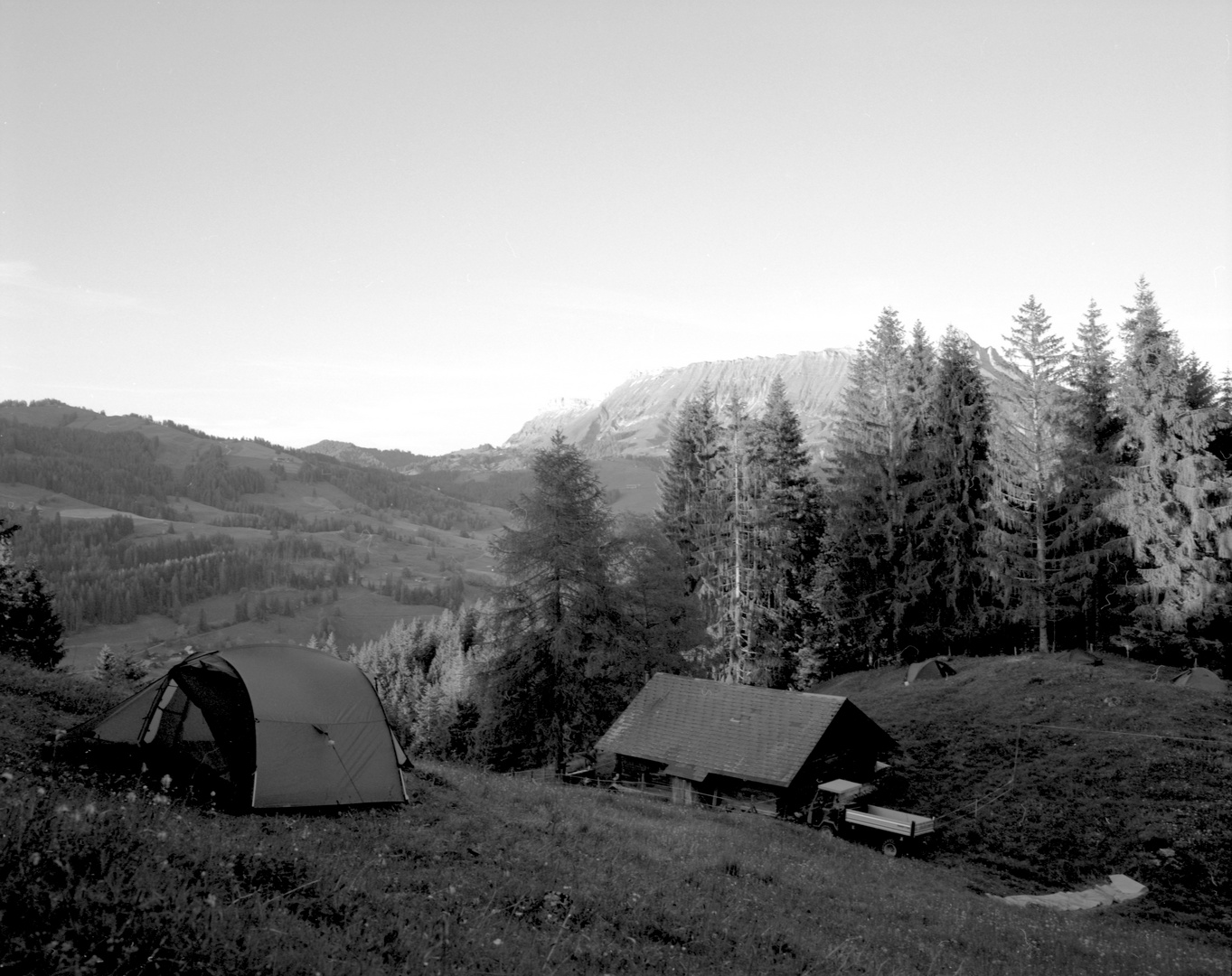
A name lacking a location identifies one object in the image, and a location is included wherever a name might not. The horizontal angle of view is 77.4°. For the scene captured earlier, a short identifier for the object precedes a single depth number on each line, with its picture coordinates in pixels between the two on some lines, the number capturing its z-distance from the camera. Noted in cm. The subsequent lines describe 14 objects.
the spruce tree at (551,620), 2911
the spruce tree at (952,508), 3900
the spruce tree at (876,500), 4112
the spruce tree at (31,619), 3450
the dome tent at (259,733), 1179
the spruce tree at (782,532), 4350
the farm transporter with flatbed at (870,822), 2188
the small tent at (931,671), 3728
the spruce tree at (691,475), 4650
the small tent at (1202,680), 2975
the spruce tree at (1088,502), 3550
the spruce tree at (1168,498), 3192
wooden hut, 2483
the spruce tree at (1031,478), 3634
